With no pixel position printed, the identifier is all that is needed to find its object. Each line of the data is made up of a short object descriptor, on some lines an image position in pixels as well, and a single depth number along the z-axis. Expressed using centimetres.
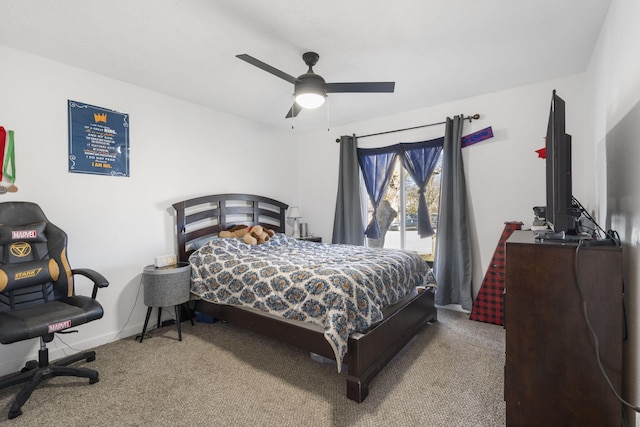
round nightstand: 284
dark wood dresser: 136
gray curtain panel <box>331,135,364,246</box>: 446
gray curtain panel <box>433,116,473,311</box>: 351
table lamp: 476
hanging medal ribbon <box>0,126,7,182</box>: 233
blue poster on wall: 271
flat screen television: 154
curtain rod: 351
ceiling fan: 234
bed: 200
